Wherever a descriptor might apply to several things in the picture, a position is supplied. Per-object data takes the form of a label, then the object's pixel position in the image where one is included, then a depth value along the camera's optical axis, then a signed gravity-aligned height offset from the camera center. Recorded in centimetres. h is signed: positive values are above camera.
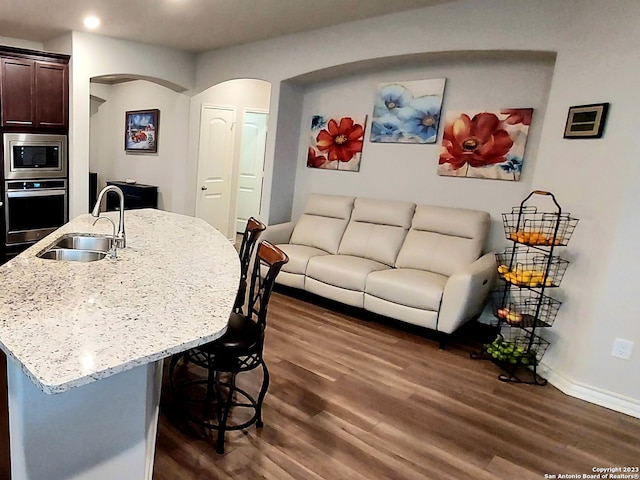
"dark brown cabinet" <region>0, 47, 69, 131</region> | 445 +46
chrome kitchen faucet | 218 -41
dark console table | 634 -74
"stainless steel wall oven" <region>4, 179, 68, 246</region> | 461 -83
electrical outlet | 262 -91
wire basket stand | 292 -78
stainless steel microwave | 454 -24
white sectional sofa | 331 -78
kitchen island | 109 -55
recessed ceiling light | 425 +120
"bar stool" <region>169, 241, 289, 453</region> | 192 -99
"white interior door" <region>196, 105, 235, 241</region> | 607 -19
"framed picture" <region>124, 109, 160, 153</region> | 650 +23
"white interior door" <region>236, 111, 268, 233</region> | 707 -15
